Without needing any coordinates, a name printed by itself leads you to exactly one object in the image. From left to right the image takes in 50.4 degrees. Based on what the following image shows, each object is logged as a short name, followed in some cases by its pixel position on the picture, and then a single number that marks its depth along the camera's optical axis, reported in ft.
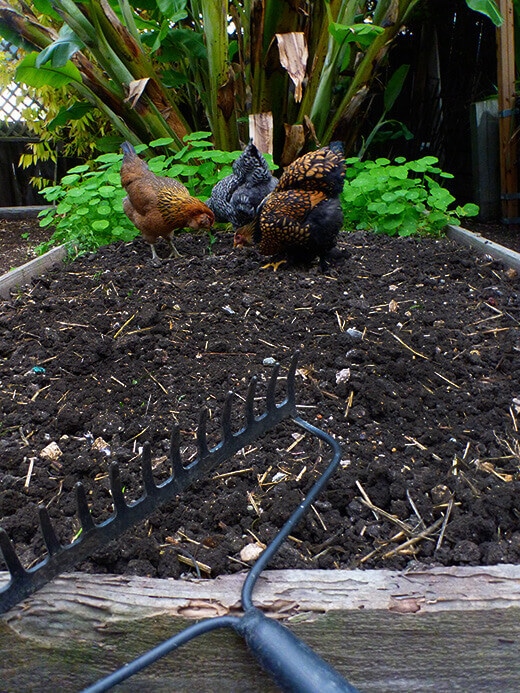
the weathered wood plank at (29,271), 9.24
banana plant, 13.39
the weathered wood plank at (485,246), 9.31
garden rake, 2.57
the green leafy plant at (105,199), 11.49
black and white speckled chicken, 11.41
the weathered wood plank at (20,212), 20.99
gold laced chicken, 9.29
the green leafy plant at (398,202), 11.39
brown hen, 10.26
